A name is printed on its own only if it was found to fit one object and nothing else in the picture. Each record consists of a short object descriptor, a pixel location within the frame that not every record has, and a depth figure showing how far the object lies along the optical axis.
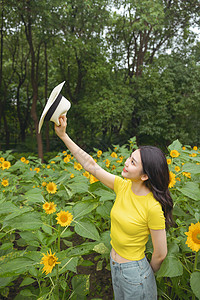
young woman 1.10
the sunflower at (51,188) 1.83
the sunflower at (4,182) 2.13
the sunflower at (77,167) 2.33
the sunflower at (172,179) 1.47
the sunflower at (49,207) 1.51
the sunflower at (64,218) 1.29
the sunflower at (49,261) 1.08
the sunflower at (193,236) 1.04
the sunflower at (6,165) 2.55
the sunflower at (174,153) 1.92
